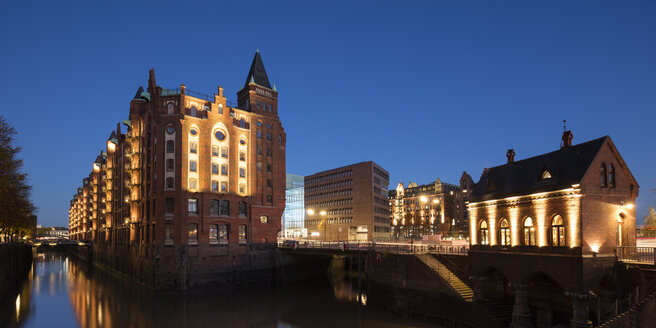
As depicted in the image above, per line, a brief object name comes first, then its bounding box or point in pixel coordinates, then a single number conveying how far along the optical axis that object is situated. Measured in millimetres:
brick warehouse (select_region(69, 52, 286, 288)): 67812
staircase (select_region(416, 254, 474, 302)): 41625
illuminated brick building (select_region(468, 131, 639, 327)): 33094
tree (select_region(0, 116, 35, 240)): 46688
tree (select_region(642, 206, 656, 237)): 90512
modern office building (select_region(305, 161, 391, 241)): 128875
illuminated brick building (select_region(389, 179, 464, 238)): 164625
